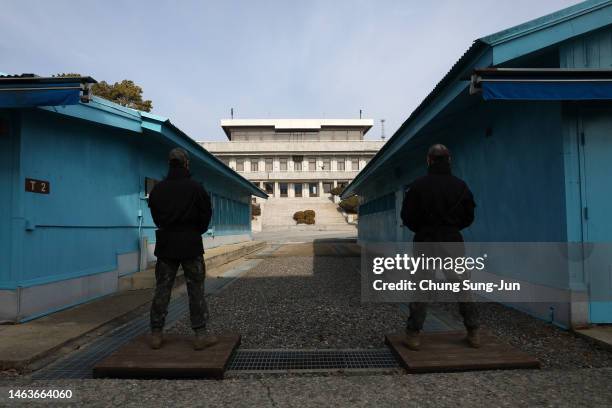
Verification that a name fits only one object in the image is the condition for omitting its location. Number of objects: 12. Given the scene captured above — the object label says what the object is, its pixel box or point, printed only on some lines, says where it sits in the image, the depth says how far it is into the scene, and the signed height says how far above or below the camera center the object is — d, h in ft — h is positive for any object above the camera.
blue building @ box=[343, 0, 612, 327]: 13.94 +3.70
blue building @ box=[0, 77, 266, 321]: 16.22 +1.48
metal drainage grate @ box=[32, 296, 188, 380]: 11.20 -4.48
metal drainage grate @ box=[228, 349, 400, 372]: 11.75 -4.52
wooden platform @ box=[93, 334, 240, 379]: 10.80 -4.14
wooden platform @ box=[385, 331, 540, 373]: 11.03 -4.17
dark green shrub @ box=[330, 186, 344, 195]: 163.15 +11.79
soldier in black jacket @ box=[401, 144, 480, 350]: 11.80 +0.17
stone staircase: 129.62 +1.66
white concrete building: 187.11 +28.11
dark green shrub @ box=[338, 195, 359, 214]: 139.19 +4.84
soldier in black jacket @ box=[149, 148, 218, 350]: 12.16 -0.83
